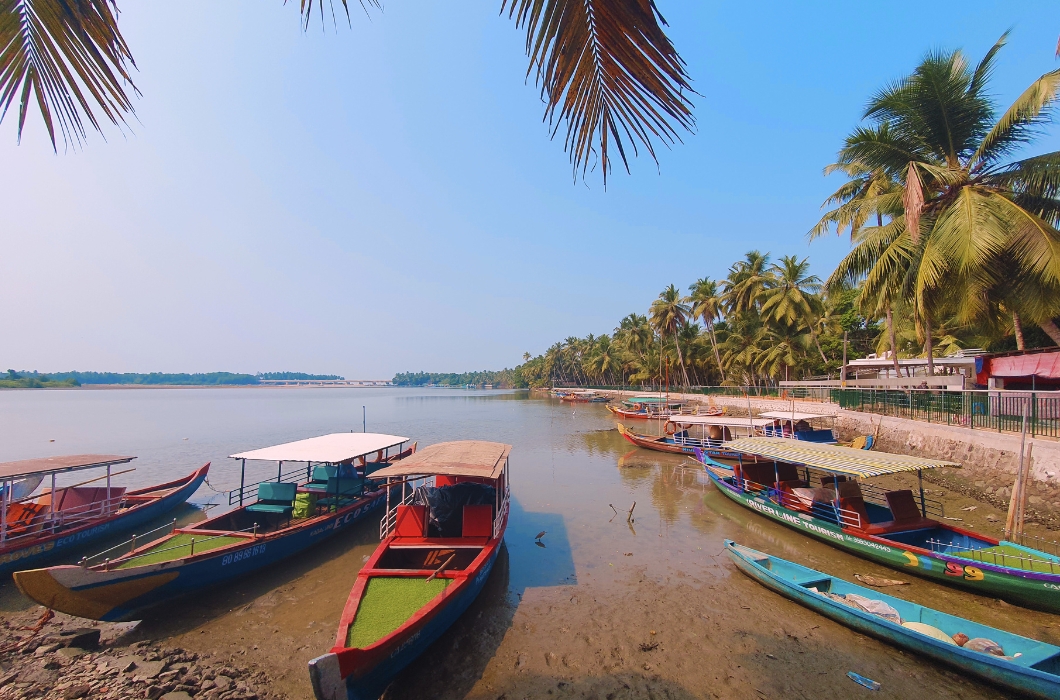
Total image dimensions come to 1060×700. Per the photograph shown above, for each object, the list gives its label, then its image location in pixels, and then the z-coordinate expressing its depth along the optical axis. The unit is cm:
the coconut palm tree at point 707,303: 4441
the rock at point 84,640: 669
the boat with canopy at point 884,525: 716
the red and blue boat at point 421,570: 508
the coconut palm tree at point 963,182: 1155
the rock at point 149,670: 585
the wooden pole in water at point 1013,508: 898
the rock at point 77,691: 550
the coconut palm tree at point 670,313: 5019
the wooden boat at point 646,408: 3738
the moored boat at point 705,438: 1956
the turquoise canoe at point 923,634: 517
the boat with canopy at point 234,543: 654
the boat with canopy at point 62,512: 897
